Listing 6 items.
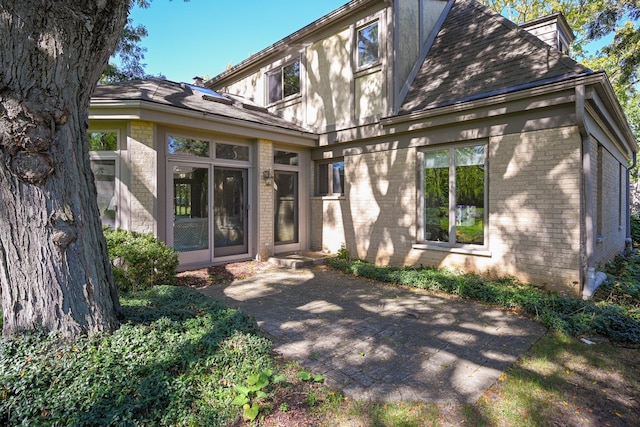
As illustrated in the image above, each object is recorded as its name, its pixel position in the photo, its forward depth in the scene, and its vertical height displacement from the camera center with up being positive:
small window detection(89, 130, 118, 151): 6.82 +1.41
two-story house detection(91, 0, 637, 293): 5.81 +1.25
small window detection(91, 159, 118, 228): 6.80 +0.47
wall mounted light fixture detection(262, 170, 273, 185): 8.64 +0.86
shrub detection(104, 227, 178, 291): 5.57 -0.83
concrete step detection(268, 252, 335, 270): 8.16 -1.22
